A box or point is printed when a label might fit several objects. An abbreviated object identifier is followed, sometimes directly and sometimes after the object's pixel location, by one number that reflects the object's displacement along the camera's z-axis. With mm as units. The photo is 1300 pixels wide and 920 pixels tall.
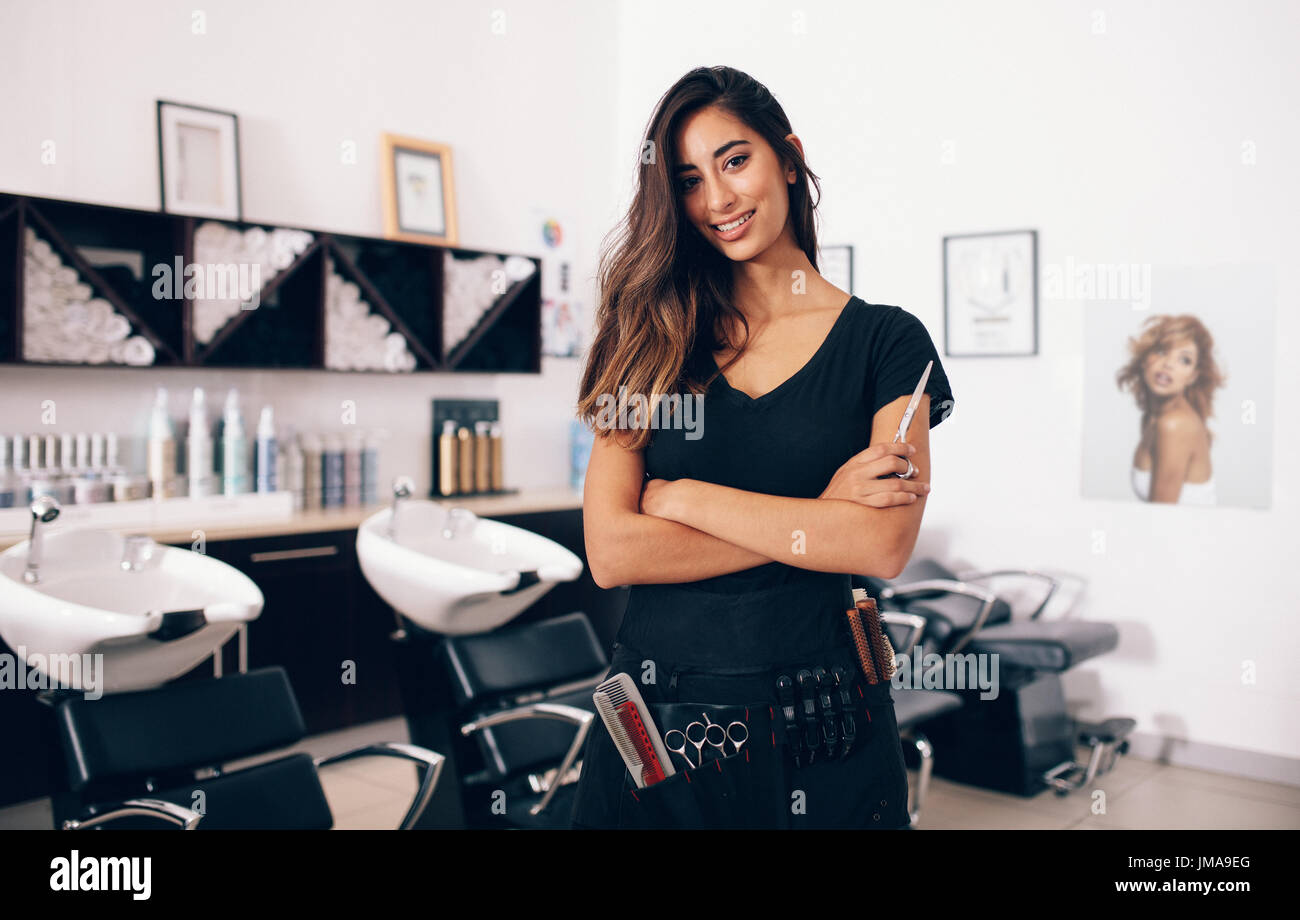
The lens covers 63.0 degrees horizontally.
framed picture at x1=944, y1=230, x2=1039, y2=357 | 3924
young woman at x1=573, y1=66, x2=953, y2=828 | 1149
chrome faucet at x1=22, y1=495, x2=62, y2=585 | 1943
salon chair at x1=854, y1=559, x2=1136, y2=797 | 3396
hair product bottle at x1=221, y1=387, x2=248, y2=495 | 3213
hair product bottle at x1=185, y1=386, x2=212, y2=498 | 3156
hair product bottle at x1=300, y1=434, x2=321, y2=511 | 3492
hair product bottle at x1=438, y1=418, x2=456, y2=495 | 3951
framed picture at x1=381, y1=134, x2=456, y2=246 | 3844
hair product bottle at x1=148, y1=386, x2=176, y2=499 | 3100
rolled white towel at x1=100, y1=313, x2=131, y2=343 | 3021
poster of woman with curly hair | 3482
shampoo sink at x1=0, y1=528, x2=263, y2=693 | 1813
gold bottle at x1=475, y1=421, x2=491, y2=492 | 4047
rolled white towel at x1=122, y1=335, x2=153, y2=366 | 3047
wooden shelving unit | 2912
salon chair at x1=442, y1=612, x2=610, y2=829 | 2281
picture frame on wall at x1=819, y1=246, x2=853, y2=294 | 4359
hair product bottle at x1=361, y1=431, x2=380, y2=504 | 3670
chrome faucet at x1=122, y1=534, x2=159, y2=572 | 2188
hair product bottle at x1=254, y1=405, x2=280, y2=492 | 3293
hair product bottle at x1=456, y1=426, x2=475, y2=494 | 3988
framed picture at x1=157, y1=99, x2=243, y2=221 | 3257
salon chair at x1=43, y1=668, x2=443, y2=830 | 1822
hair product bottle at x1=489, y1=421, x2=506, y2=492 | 4090
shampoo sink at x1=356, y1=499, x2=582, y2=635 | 2330
